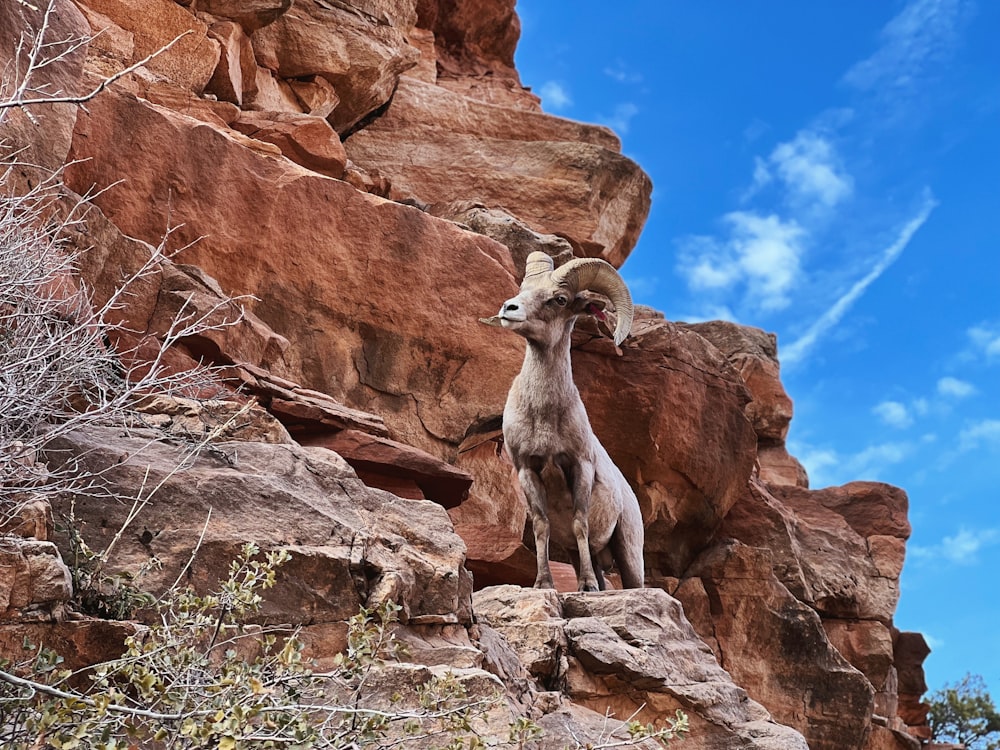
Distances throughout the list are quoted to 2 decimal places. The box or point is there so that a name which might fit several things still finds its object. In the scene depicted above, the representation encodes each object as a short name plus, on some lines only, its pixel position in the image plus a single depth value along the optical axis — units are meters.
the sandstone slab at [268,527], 4.40
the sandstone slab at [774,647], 12.51
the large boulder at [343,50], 14.73
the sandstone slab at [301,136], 12.26
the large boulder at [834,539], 14.50
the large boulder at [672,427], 13.32
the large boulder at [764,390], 18.88
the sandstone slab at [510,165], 16.11
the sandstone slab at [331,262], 9.42
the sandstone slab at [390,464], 7.22
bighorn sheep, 7.81
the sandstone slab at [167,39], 12.03
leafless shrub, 3.88
